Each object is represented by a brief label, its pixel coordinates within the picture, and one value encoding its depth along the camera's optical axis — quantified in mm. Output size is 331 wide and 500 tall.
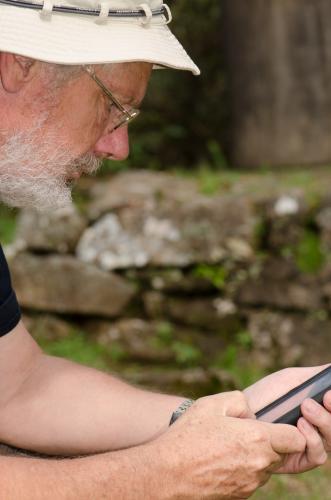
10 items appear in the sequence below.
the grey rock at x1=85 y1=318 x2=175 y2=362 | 5383
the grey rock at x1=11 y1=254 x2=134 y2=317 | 5516
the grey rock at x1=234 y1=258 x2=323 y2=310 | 5141
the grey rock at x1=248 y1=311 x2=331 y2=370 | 5105
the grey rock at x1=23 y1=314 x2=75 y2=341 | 5602
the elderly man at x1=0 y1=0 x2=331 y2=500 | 2363
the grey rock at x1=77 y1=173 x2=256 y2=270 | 5254
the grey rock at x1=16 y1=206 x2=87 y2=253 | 5659
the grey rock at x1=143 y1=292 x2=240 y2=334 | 5301
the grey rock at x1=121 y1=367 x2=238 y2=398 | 5059
